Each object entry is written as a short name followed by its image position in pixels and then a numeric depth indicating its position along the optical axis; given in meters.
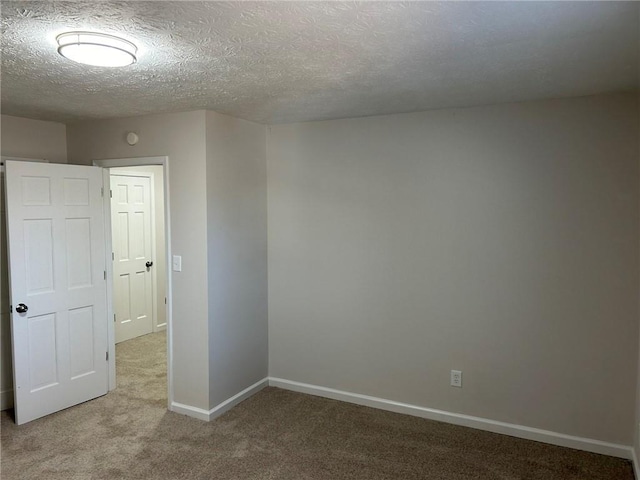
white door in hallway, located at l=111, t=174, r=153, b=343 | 5.42
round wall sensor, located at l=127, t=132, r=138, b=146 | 3.61
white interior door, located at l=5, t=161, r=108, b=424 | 3.36
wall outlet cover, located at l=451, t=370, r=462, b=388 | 3.37
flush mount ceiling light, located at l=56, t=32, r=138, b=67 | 1.86
